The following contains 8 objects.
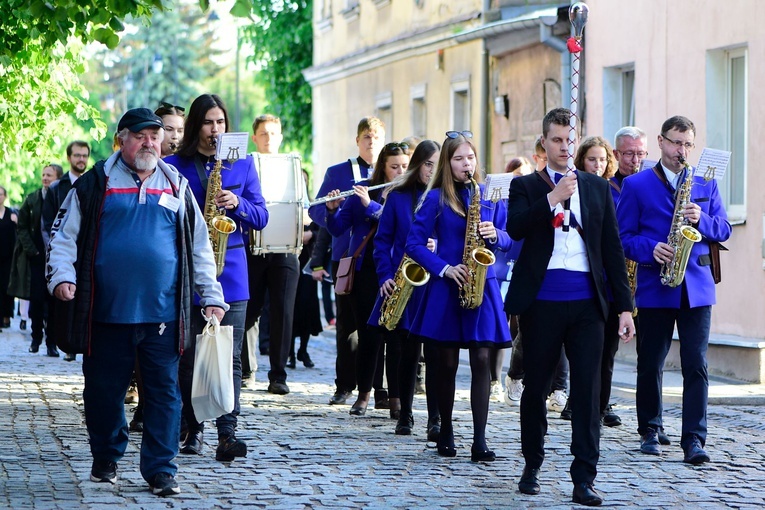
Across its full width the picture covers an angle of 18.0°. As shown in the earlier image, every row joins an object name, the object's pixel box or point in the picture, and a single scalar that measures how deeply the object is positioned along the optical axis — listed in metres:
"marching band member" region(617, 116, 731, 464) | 14.68
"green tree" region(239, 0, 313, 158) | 55.17
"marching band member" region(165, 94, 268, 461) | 14.17
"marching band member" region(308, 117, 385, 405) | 18.64
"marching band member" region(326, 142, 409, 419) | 17.79
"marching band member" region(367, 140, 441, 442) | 15.96
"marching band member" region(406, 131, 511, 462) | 14.38
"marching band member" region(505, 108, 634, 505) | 12.34
